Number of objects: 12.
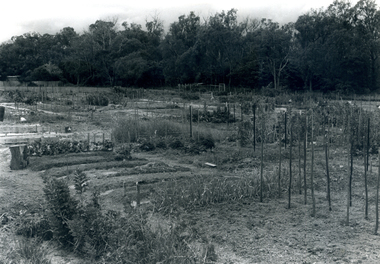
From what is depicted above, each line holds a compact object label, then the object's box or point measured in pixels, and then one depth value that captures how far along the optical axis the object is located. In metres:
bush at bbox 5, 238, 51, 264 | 4.18
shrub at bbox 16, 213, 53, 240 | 4.99
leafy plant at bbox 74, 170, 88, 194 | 4.99
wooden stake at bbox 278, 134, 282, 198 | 6.45
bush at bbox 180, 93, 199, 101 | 29.08
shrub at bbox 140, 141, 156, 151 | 11.16
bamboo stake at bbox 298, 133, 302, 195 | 6.76
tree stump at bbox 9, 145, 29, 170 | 8.80
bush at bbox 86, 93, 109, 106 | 24.89
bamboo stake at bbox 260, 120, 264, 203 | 6.20
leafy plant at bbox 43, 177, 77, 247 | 4.75
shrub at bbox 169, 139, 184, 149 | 11.18
